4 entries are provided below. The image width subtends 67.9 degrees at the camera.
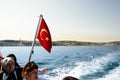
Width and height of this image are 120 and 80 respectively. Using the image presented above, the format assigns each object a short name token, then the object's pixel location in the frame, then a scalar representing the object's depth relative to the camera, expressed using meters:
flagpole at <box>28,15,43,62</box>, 2.04
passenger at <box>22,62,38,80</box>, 1.01
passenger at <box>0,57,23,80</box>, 1.23
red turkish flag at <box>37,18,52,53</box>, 2.09
